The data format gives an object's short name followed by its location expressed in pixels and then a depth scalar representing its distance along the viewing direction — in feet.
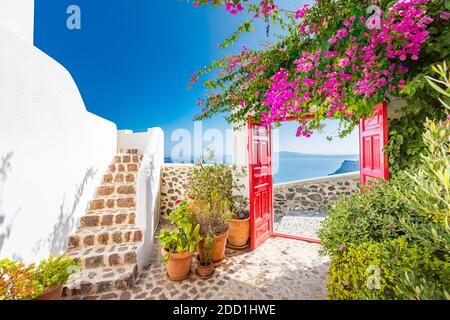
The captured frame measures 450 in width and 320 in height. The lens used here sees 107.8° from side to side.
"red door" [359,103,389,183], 6.97
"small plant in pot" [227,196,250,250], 10.04
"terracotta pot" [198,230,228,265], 8.39
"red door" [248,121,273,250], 10.11
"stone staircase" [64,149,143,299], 6.77
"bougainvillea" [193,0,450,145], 4.33
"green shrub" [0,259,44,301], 3.93
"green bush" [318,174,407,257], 4.83
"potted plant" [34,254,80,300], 4.95
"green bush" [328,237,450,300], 2.85
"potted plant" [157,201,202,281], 7.42
